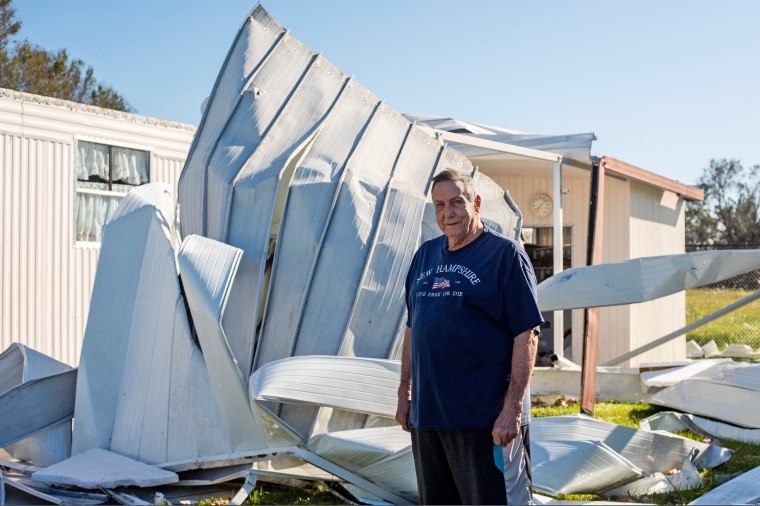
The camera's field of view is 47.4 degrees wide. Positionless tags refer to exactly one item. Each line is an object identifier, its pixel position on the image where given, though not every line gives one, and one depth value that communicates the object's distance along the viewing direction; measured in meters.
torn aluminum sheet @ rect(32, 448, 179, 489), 5.07
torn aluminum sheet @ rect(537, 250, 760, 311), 5.98
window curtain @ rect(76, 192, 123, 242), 10.99
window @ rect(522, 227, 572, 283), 14.17
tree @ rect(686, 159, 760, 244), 43.38
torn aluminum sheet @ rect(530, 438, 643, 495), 5.20
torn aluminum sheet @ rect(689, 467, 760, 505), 4.04
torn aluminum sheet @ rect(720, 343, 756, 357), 16.98
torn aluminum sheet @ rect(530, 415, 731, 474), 5.56
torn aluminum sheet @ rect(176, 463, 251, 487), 5.31
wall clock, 13.86
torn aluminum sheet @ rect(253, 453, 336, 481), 5.27
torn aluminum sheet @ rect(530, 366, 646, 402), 10.61
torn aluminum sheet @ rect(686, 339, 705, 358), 17.42
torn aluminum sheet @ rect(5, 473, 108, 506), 4.83
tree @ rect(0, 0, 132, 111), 27.81
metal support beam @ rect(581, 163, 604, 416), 8.90
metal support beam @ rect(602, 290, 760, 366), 6.85
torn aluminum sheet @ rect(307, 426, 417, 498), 5.03
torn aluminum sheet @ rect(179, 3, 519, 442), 5.82
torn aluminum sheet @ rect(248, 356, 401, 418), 5.09
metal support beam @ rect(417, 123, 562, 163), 10.38
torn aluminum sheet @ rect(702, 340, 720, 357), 17.60
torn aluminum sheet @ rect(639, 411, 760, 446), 7.70
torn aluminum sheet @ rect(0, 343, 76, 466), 5.89
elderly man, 3.29
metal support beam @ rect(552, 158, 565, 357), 11.55
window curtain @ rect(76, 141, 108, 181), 10.98
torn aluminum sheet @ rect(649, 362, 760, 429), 8.02
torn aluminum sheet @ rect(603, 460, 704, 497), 5.47
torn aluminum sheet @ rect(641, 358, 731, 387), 9.96
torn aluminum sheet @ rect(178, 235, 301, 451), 5.28
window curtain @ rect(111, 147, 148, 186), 11.38
